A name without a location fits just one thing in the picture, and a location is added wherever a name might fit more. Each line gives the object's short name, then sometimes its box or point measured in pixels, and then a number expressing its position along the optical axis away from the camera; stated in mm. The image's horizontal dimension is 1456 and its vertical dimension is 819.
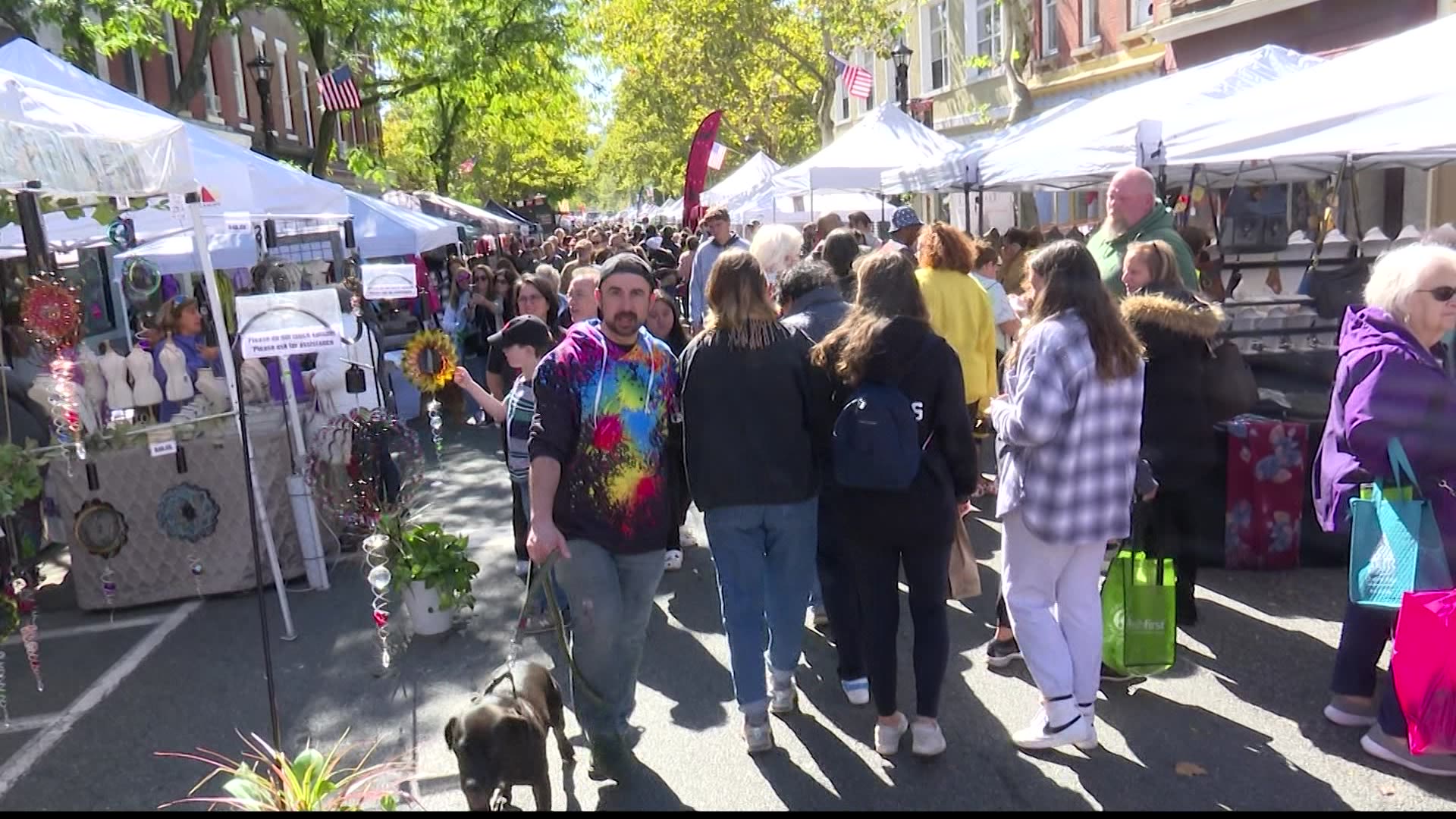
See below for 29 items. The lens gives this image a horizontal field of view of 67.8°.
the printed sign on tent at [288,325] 5289
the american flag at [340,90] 15586
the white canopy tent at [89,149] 4176
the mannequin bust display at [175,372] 6523
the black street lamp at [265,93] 17031
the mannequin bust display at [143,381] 6367
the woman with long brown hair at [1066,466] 3510
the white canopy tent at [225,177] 6500
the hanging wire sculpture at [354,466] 6438
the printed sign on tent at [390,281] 8164
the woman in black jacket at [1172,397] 4492
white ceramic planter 5332
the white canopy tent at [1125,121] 7320
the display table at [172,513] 5949
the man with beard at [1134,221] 5469
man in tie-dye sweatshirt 3498
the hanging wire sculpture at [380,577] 4324
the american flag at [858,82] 17859
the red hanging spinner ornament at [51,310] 5625
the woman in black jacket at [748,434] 3586
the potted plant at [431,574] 5309
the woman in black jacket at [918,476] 3598
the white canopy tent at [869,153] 11703
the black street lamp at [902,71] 16719
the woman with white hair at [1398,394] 3475
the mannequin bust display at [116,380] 6285
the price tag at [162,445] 5727
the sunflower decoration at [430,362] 5289
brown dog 3146
